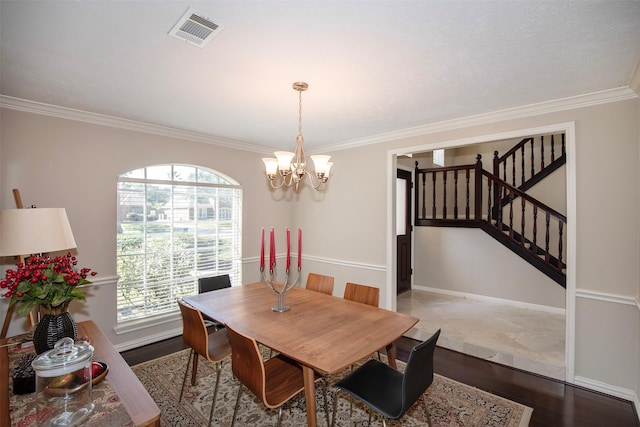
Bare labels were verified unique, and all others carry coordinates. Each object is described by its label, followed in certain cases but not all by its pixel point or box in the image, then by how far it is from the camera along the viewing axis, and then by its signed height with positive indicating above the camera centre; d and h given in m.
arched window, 3.37 -0.32
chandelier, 2.34 +0.37
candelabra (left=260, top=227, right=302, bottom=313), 2.18 -0.67
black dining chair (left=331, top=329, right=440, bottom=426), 1.58 -1.11
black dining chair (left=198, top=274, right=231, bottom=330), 3.11 -0.83
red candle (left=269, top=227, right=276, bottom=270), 2.14 -0.32
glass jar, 1.11 -0.70
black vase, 1.52 -0.64
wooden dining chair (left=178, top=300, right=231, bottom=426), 2.13 -1.02
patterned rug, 2.18 -1.57
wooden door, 5.24 -0.36
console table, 1.15 -0.80
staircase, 4.22 +0.07
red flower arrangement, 1.50 -0.39
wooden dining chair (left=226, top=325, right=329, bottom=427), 1.67 -1.07
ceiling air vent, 1.52 +0.99
